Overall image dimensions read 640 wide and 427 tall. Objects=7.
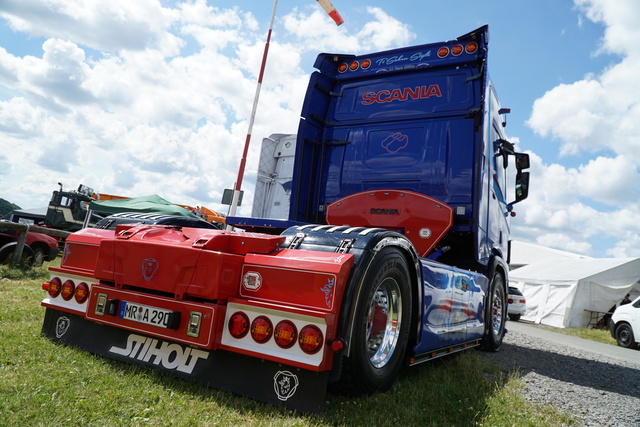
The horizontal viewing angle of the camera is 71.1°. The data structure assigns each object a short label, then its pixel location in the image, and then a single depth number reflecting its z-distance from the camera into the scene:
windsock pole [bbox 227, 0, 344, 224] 11.33
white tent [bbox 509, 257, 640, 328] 17.23
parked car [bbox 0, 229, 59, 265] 8.32
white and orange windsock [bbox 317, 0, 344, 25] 12.10
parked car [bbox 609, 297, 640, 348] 11.95
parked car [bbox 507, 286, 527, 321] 17.16
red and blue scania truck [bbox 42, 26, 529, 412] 2.53
